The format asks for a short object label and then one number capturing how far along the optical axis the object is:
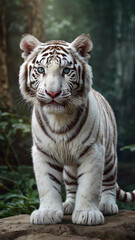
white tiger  5.00
